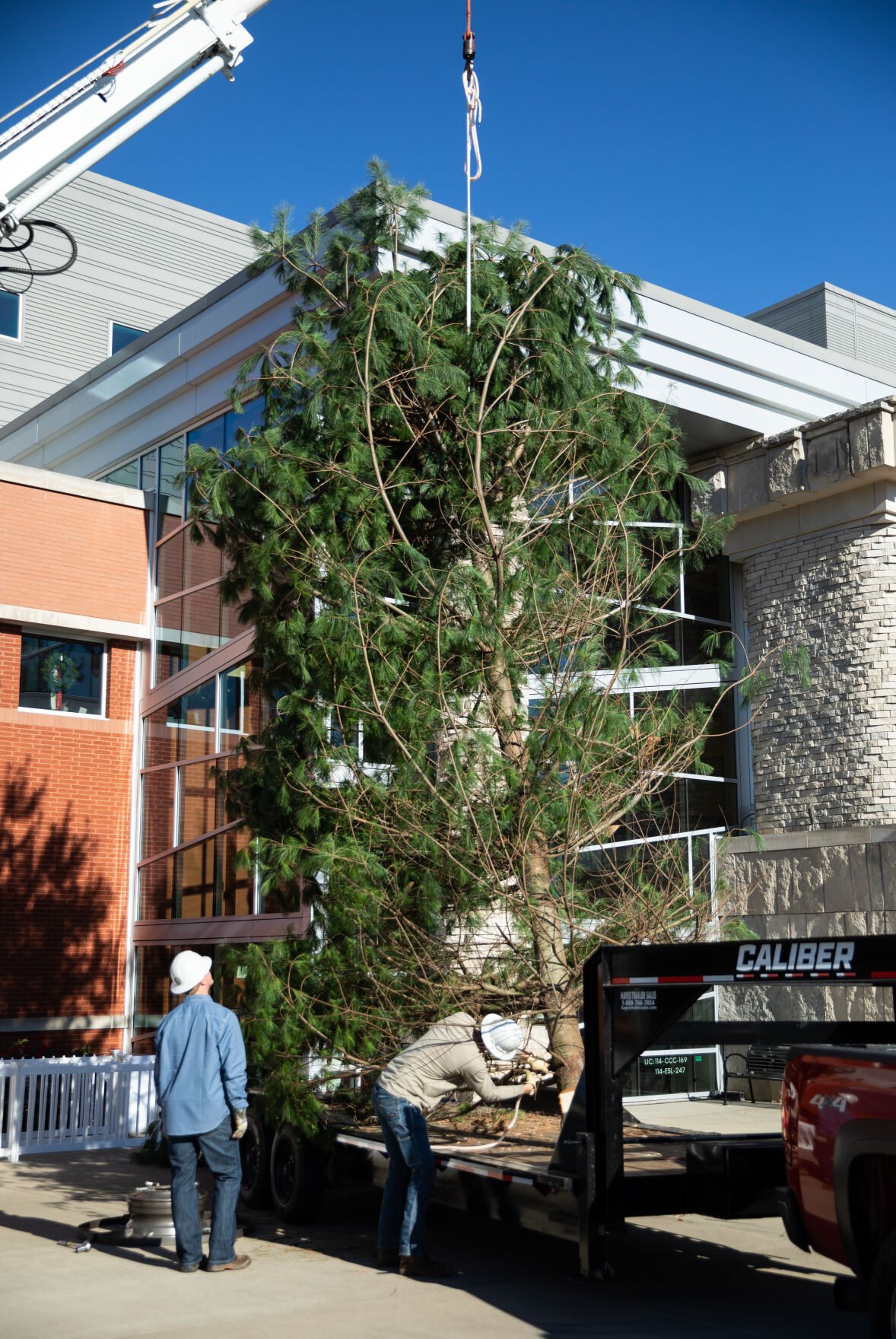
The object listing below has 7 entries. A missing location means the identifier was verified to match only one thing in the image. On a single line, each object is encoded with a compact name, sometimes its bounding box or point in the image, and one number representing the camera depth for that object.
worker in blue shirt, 7.96
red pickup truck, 5.41
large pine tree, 9.37
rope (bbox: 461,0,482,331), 11.60
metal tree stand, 8.59
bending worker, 7.78
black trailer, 6.50
